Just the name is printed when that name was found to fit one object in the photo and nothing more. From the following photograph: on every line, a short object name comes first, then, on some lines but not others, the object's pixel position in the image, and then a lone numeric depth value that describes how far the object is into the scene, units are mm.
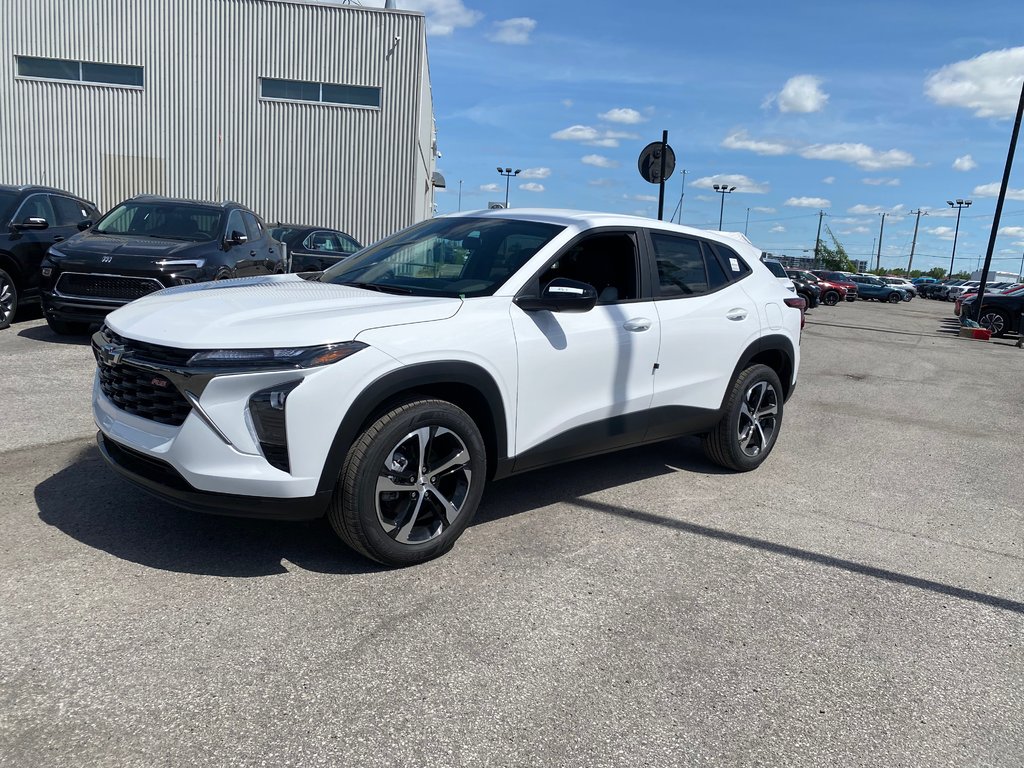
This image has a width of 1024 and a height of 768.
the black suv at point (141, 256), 8203
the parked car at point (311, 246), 14930
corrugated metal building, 24422
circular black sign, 9625
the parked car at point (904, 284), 51356
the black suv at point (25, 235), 9352
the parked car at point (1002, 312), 19547
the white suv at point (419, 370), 3232
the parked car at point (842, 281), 42094
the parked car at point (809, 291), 30250
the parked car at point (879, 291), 47656
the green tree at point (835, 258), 88312
